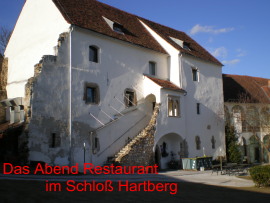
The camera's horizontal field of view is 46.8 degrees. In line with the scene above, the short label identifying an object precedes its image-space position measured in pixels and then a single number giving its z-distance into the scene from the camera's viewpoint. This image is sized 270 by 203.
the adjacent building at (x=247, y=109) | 34.12
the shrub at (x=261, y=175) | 16.57
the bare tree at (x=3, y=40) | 34.69
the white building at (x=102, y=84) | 19.75
